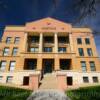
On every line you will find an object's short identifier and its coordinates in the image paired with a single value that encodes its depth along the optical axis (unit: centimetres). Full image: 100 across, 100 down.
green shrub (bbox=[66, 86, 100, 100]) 724
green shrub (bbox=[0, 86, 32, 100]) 728
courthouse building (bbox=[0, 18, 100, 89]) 1761
